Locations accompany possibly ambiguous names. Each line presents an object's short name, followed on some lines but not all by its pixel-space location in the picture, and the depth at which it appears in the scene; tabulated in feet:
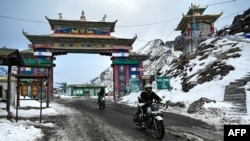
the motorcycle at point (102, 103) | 63.93
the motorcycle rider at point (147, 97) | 27.71
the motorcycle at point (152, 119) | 24.70
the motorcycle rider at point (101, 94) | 65.26
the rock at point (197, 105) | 47.01
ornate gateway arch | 110.83
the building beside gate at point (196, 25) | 138.82
